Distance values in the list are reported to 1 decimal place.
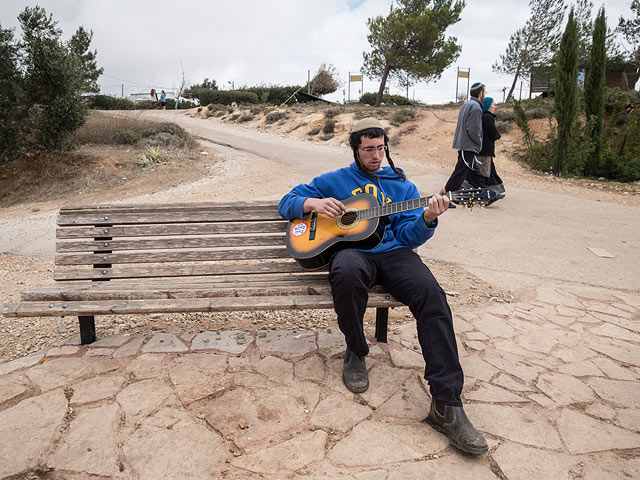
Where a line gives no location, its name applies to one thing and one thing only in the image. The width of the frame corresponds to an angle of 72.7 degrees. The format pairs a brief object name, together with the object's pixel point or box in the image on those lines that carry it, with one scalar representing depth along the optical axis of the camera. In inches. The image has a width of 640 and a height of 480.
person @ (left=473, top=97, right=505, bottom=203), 277.7
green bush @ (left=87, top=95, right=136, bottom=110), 1291.8
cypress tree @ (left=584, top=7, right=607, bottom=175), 431.8
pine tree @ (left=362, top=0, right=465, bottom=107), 848.9
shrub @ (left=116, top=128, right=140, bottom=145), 547.8
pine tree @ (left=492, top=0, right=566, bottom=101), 973.2
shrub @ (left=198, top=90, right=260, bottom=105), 1352.1
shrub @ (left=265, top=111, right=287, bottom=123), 895.1
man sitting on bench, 87.1
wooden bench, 111.3
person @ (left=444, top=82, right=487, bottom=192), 270.2
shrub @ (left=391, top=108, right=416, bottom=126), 713.1
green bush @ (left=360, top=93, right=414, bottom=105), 1121.3
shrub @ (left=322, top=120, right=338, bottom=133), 734.5
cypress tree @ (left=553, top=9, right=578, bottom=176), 404.5
